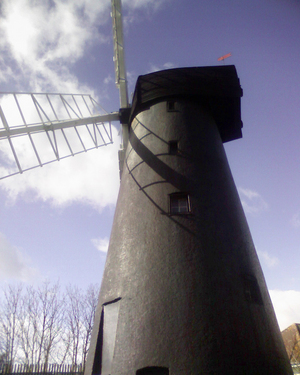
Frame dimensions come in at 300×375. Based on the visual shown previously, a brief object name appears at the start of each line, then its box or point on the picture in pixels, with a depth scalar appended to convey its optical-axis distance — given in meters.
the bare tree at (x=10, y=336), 22.31
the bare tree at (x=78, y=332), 23.89
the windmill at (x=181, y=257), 5.77
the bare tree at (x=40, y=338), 22.64
